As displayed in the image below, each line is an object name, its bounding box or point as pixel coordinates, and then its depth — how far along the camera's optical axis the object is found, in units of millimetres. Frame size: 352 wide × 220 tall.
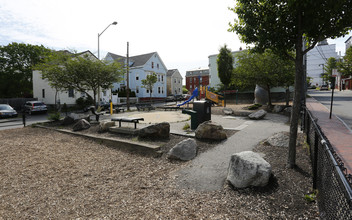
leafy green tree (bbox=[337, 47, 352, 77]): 37600
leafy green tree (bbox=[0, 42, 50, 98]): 35188
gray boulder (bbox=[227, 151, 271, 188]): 3688
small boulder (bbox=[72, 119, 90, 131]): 9820
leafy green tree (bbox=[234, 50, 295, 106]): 13909
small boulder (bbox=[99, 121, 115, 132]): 9133
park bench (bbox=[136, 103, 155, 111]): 21002
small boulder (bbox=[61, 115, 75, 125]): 11445
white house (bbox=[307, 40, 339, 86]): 81294
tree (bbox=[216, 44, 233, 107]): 31358
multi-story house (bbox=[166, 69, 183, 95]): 63150
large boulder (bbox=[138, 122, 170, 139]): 7266
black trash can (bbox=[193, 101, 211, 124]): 9195
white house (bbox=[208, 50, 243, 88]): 42719
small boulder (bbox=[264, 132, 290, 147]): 5727
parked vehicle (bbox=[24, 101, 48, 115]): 22994
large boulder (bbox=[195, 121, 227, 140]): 6906
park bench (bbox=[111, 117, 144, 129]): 8566
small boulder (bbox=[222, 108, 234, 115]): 14062
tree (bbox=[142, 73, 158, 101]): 37969
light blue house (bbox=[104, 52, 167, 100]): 45031
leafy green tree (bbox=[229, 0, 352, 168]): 3867
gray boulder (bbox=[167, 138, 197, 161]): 5684
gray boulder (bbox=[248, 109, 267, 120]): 11250
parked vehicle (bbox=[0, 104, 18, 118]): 19230
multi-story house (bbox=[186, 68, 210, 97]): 72256
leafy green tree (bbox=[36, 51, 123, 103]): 19094
